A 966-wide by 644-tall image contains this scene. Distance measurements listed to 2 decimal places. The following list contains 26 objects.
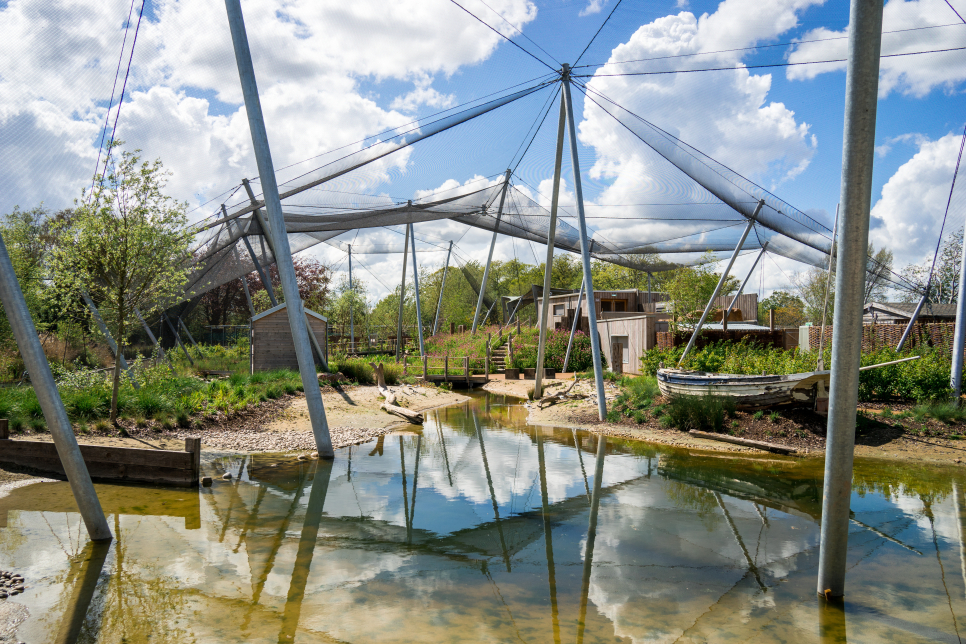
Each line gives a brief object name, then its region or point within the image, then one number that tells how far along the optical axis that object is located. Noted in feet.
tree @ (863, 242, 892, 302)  46.46
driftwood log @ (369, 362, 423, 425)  46.13
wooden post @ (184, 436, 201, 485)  25.39
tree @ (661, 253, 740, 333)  71.59
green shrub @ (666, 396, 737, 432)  38.96
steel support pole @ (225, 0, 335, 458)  27.78
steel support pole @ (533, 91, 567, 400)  45.44
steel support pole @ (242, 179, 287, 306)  45.57
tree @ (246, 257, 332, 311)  113.60
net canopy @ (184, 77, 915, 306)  37.19
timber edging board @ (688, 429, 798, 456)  33.84
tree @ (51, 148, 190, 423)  30.22
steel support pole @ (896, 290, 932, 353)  47.03
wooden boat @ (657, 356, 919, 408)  36.73
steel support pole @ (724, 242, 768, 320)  49.89
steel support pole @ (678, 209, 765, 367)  43.70
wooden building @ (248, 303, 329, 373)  58.18
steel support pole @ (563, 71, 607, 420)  41.22
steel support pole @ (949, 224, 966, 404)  37.01
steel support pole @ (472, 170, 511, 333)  56.67
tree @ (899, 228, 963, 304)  116.78
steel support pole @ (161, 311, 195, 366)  60.96
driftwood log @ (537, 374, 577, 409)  52.90
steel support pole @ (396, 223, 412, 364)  83.35
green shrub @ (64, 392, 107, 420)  30.98
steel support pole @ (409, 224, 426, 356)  81.56
